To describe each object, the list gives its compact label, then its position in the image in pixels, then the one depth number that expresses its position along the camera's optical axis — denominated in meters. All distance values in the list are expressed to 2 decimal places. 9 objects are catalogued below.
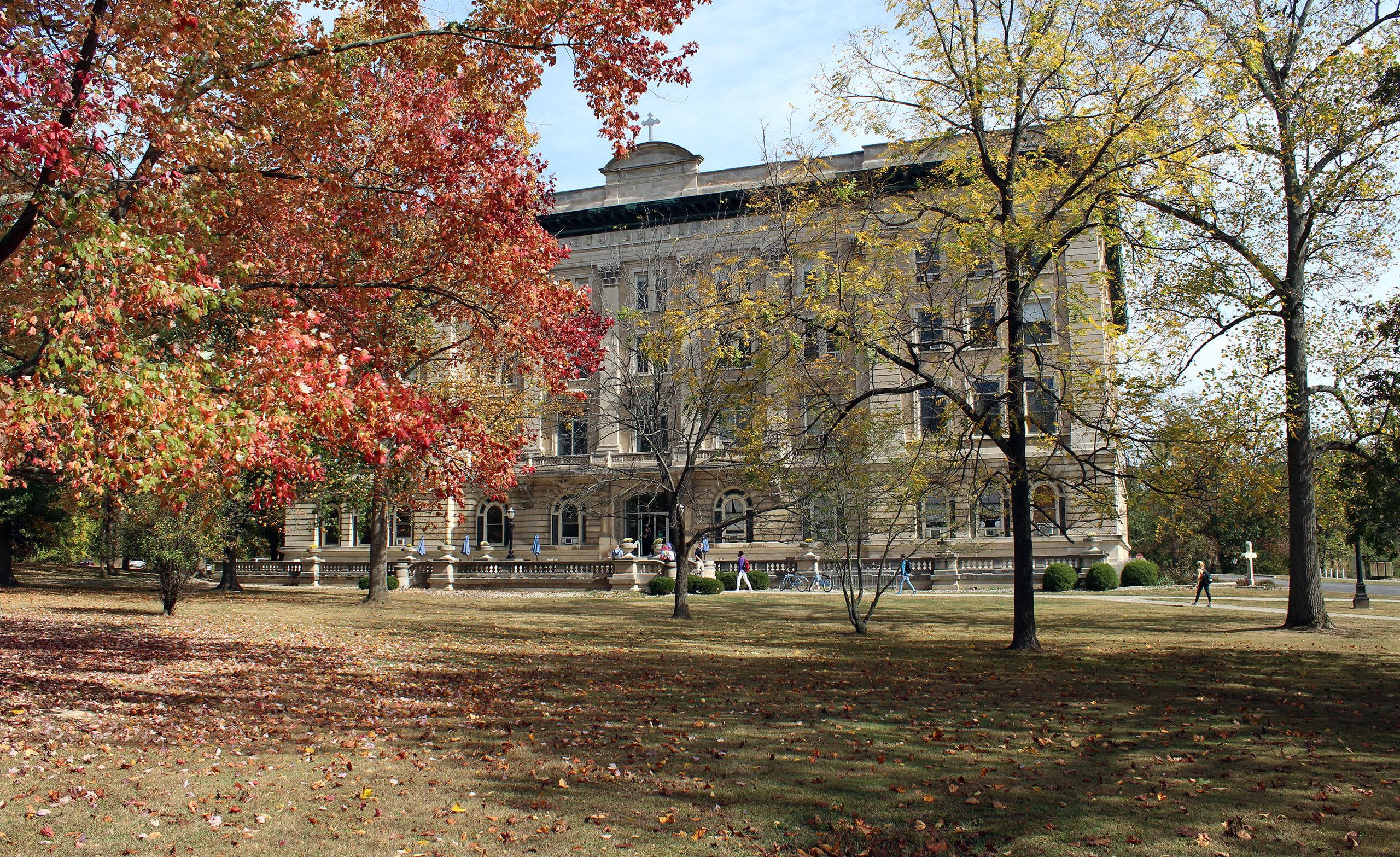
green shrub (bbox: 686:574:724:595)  34.75
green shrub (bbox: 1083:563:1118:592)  35.69
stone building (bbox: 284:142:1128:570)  41.31
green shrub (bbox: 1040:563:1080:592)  35.19
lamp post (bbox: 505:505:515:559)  49.50
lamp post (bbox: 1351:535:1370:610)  28.56
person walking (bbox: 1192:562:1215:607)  27.75
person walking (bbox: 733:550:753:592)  36.84
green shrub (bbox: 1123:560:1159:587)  37.97
